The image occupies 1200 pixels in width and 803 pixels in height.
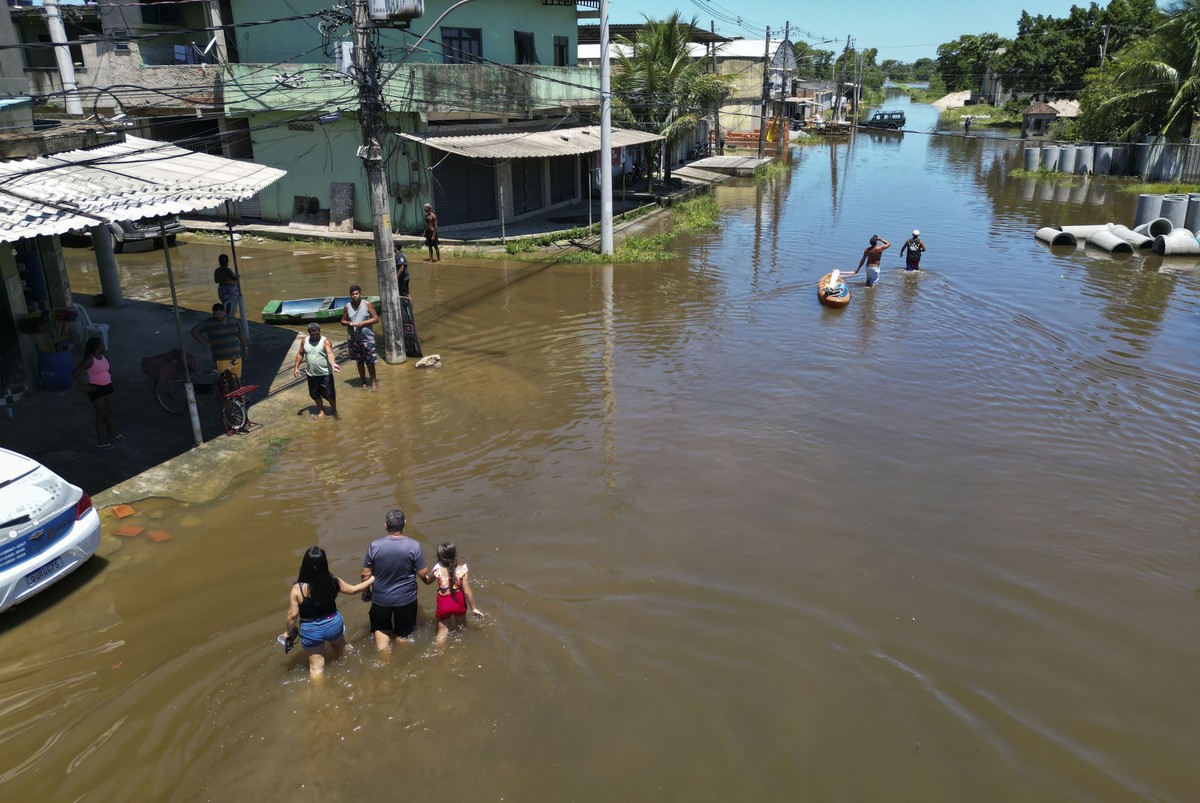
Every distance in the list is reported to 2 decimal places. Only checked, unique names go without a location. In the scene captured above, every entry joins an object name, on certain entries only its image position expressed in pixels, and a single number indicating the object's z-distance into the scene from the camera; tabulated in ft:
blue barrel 38.86
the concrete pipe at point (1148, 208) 91.56
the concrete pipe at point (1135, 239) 82.89
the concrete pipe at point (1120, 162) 138.41
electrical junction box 39.11
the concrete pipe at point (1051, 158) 145.07
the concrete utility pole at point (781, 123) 168.76
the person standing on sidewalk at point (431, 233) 71.72
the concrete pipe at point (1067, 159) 142.10
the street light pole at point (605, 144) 68.54
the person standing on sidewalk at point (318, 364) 36.60
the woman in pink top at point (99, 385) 32.32
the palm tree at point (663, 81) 104.63
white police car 22.06
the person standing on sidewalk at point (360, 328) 41.37
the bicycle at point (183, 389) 35.88
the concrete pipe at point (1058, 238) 85.92
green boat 53.57
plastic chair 43.91
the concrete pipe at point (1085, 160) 140.15
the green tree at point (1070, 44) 204.13
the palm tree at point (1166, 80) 121.80
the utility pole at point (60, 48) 52.75
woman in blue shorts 19.99
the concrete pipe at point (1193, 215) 88.74
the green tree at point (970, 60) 328.90
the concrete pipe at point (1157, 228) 86.43
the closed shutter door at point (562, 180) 103.14
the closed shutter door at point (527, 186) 92.89
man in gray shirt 21.47
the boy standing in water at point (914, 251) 69.92
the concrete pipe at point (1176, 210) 89.97
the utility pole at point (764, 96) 148.66
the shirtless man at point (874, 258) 65.82
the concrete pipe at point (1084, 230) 86.99
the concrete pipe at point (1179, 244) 80.12
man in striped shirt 37.19
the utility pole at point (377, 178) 41.83
